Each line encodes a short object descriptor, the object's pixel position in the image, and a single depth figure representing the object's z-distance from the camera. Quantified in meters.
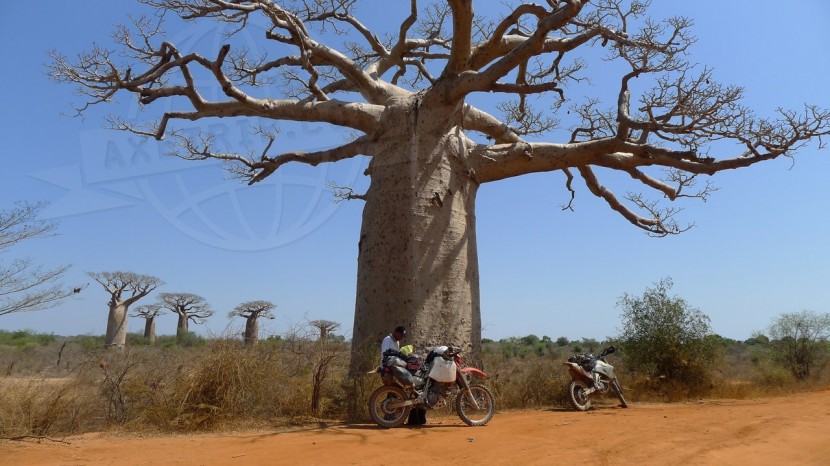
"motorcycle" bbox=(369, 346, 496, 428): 5.02
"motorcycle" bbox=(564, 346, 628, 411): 6.70
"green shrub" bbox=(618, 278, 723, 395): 8.85
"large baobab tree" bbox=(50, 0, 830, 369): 6.16
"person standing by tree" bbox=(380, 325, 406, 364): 5.34
